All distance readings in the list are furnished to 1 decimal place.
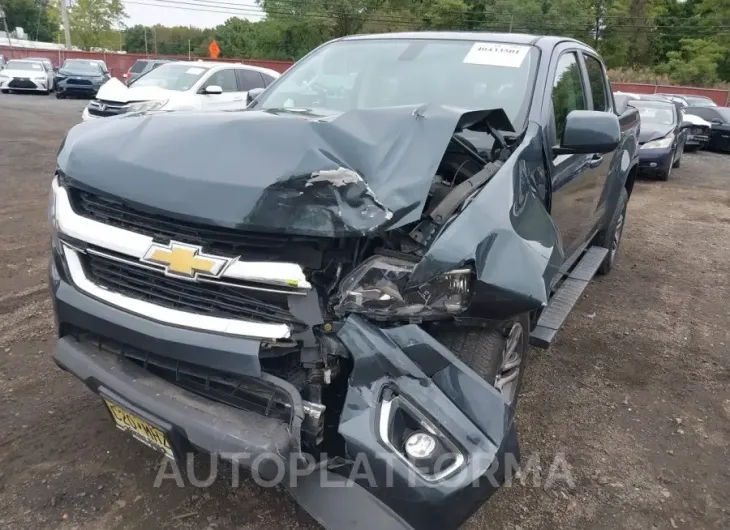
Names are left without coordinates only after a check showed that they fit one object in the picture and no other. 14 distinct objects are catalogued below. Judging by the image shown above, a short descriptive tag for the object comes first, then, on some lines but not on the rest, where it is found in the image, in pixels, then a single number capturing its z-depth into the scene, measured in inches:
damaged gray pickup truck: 75.0
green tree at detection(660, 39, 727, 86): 1679.4
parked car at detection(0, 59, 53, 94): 962.7
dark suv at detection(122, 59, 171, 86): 904.7
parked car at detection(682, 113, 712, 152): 660.1
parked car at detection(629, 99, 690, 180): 458.9
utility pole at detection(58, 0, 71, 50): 1723.5
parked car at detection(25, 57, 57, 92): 1020.5
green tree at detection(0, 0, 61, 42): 3191.4
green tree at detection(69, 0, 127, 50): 2333.9
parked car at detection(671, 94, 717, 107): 782.5
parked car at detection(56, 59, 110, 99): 931.3
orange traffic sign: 1130.0
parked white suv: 445.6
